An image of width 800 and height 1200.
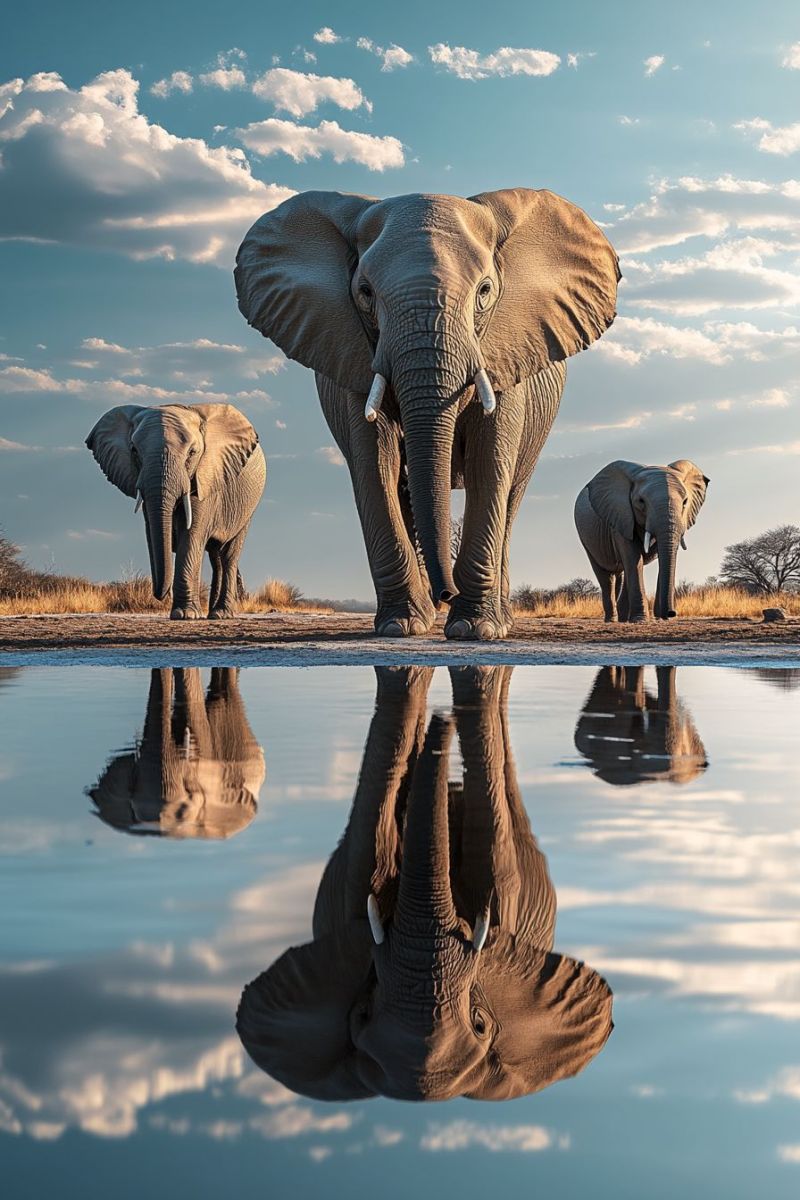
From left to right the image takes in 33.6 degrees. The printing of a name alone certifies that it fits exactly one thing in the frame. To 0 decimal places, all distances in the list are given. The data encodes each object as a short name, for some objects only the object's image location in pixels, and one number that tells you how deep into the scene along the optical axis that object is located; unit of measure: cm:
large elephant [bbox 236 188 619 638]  1009
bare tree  4069
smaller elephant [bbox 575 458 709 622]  2147
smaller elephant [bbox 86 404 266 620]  1841
